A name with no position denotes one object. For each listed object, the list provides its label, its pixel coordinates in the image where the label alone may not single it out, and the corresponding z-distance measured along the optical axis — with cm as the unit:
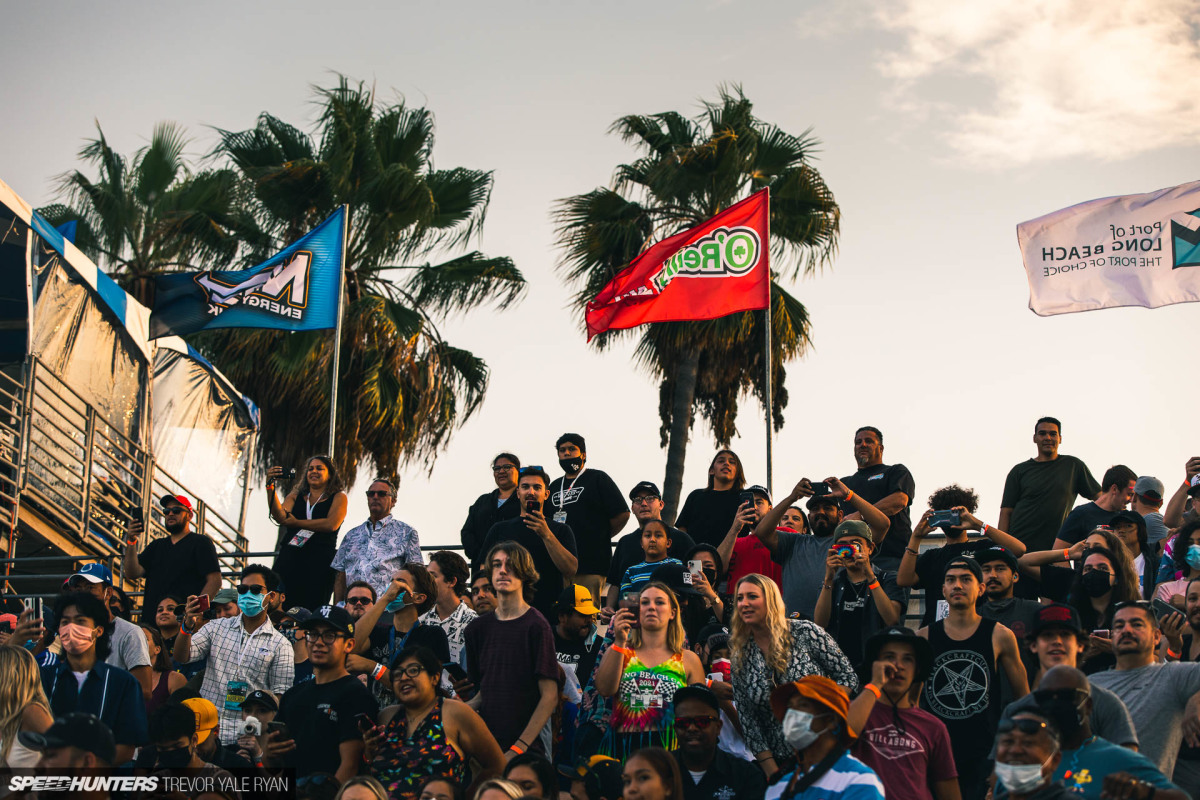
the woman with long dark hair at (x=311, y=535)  959
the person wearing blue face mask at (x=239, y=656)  771
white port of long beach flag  1101
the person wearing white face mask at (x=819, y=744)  496
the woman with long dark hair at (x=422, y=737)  637
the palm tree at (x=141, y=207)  2002
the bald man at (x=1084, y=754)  450
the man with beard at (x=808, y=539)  820
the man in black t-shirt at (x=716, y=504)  913
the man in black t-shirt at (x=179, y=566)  923
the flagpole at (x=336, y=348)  1193
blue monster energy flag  1300
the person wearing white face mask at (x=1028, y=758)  455
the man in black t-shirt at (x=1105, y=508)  857
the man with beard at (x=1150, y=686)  571
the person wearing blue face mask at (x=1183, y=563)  728
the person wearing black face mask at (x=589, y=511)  908
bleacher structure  1210
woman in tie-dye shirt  660
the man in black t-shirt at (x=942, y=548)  757
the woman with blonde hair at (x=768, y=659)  636
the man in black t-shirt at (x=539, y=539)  845
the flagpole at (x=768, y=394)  1087
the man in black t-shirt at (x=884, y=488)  861
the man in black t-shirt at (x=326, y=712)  676
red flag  1218
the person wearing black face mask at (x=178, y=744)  659
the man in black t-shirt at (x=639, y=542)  835
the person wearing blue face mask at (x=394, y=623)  767
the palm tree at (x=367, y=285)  1773
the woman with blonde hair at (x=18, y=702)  602
